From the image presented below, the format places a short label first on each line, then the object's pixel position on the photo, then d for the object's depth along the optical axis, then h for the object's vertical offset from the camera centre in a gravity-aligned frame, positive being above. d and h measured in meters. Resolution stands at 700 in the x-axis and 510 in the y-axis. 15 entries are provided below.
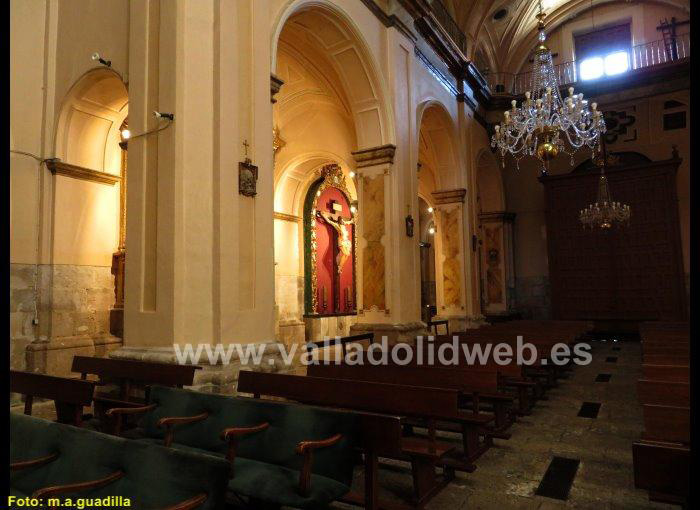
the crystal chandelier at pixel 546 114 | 7.68 +3.07
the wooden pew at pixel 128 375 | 4.00 -0.57
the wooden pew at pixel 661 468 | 1.62 -0.56
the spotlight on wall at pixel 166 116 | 4.95 +1.92
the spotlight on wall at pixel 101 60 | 5.56 +2.85
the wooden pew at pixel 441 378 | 3.94 -0.63
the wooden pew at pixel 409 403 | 2.97 -0.66
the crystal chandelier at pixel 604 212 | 10.96 +1.95
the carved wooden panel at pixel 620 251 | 12.84 +1.32
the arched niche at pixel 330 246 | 13.57 +1.69
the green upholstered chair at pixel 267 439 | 2.38 -0.74
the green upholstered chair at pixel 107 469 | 1.83 -0.65
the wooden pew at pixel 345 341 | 7.30 -0.56
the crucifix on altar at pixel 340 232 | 14.09 +2.11
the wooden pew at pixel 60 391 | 3.28 -0.56
